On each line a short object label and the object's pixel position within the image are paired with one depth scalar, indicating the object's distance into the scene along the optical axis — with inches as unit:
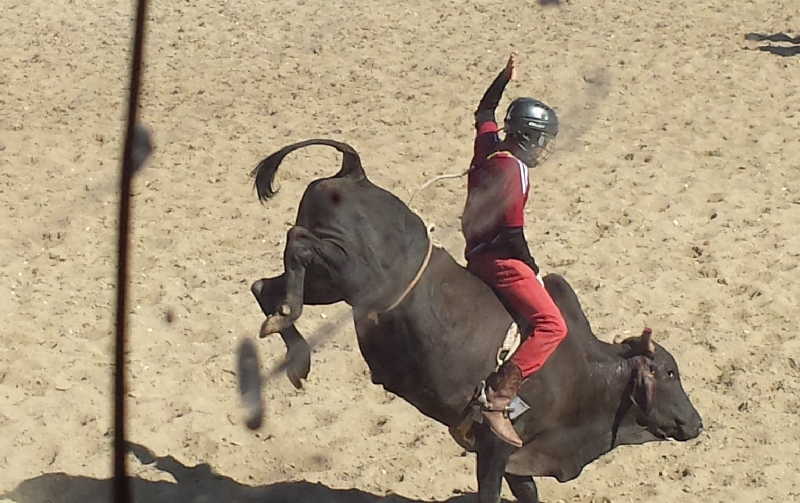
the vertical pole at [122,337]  377.1
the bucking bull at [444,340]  385.7
